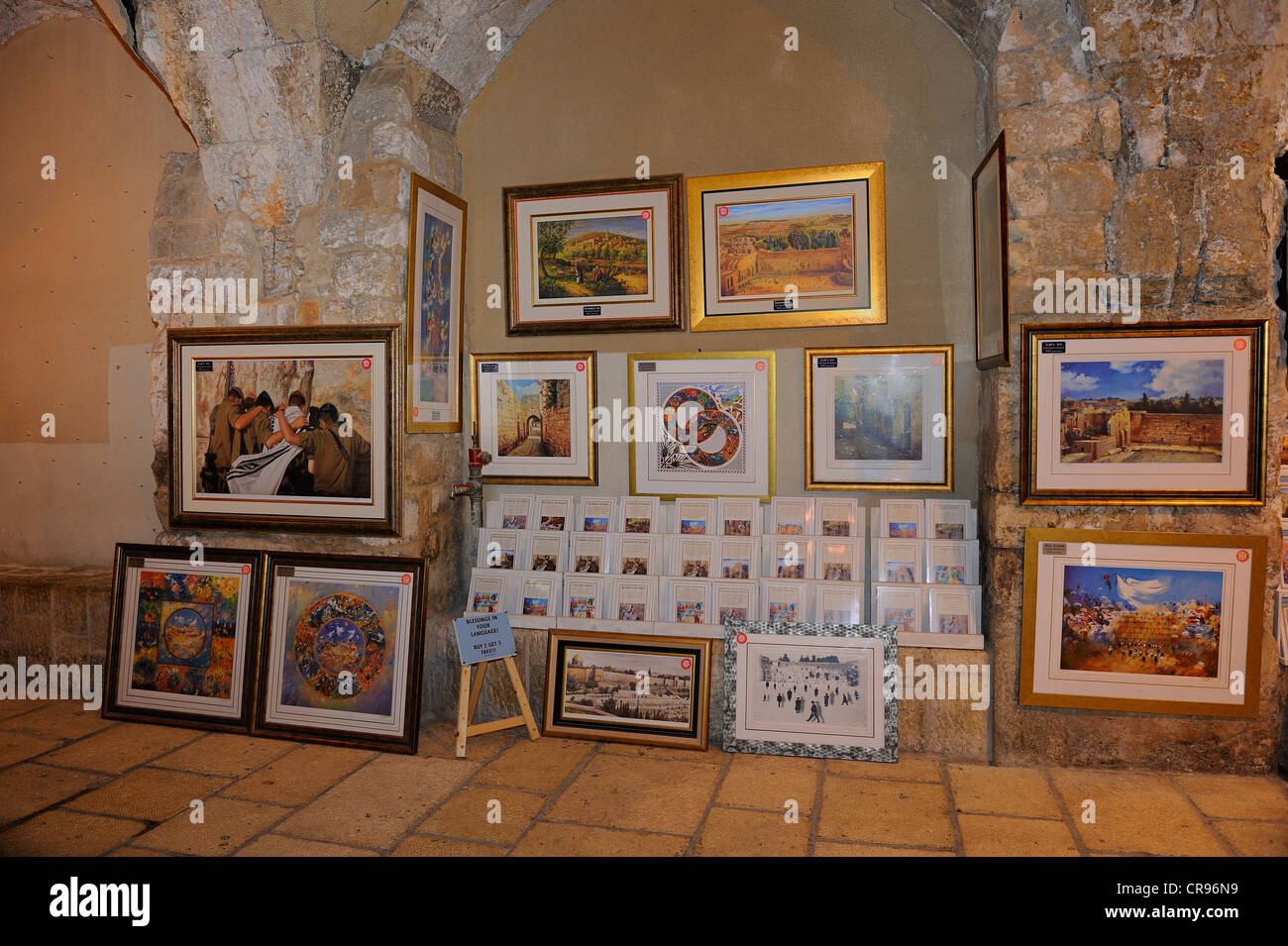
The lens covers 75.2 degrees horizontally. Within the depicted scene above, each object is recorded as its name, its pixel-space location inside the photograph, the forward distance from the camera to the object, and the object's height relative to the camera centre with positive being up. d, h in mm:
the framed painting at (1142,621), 3314 -623
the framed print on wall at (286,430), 3941 +170
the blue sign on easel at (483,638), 3621 -757
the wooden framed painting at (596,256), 4168 +1070
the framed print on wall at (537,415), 4320 +263
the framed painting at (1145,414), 3293 +213
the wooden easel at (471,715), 3590 -1094
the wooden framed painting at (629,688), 3652 -994
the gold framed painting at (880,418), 3908 +229
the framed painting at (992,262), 3385 +875
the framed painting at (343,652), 3721 -851
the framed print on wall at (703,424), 4121 +210
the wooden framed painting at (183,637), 3963 -837
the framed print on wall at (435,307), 3984 +789
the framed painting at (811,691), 3498 -959
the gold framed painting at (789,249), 3947 +1050
